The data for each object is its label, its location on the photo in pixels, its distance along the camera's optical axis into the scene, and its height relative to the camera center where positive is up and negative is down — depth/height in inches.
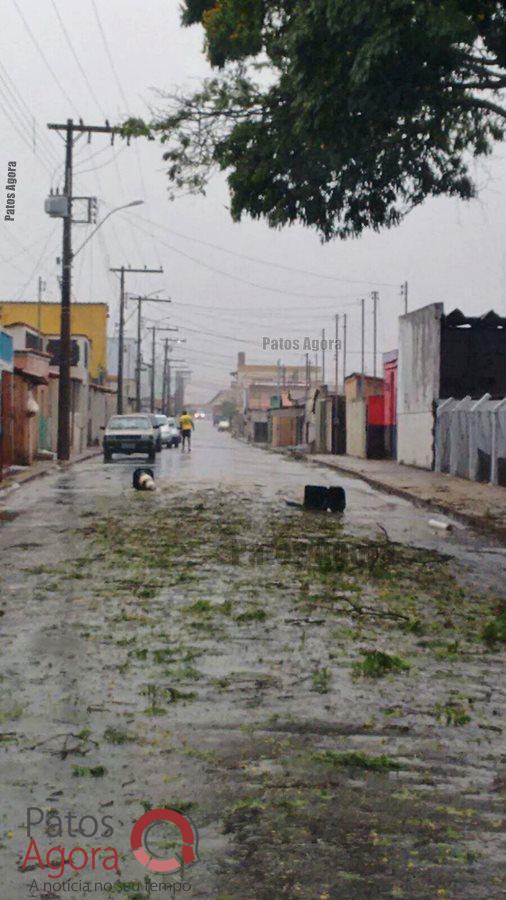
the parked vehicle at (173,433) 2806.3 -25.0
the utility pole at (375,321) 3933.6 +344.2
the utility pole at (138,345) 3680.1 +233.9
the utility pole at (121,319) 2851.9 +240.8
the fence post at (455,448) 1385.3 -25.9
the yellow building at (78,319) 3686.0 +316.2
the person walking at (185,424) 2191.2 -2.9
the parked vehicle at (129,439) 1803.6 -25.8
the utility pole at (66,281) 1684.3 +193.7
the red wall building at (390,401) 2058.3 +41.6
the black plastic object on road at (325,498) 876.0 -53.3
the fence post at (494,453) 1190.3 -27.0
